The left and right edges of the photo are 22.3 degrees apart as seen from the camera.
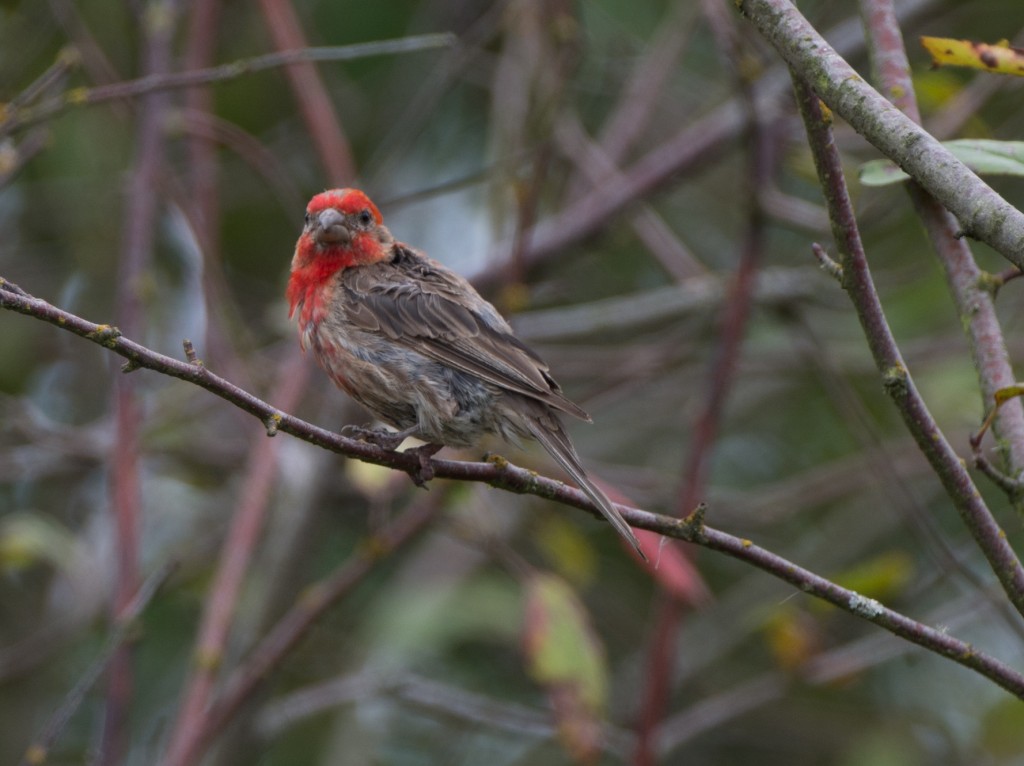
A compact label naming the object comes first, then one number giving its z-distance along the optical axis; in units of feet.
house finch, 26.76
